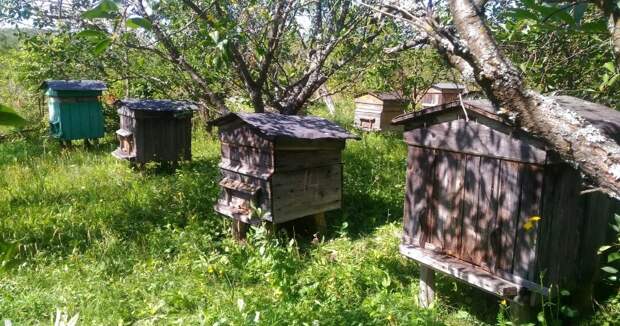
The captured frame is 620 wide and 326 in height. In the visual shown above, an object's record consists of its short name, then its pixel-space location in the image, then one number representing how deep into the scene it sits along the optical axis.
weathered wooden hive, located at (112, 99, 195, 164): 7.83
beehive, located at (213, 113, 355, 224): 5.08
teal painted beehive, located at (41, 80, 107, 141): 9.82
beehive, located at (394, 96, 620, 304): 3.11
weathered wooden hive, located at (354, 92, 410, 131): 13.48
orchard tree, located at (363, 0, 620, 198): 1.22
